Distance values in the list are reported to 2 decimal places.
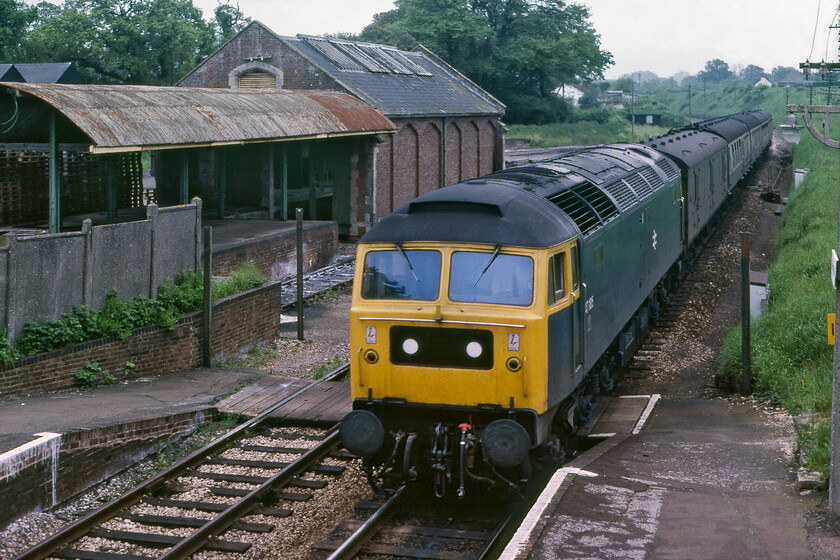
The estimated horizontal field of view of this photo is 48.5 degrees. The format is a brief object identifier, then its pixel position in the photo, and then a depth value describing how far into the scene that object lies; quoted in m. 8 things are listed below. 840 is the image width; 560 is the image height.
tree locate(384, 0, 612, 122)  67.81
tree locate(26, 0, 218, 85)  48.97
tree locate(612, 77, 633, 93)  144.00
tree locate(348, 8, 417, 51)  67.12
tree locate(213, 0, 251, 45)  66.88
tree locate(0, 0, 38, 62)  48.03
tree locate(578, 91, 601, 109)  94.25
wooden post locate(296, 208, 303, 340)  16.48
